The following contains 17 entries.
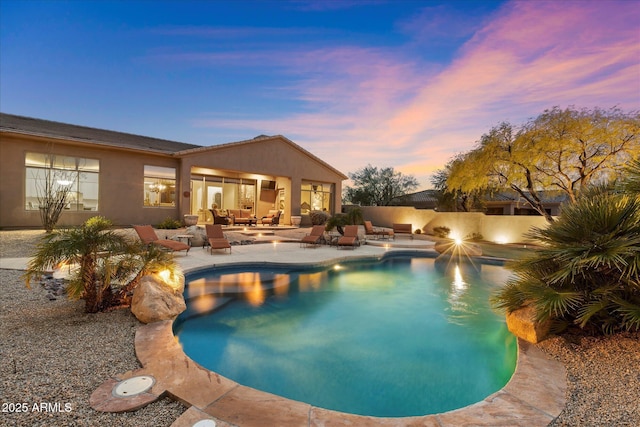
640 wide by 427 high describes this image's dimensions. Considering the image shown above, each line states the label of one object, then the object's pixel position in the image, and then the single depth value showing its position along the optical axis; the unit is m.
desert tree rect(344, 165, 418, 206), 32.53
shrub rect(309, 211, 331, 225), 20.31
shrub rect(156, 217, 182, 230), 14.75
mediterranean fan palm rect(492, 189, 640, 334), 3.33
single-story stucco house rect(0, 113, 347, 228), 12.70
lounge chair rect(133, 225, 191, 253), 9.12
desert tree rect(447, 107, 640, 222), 14.07
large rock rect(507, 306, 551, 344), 3.86
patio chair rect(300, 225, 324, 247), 12.39
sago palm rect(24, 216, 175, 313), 4.27
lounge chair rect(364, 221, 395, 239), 15.95
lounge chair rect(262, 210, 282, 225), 19.02
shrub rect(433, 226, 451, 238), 18.95
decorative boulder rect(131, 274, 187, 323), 4.38
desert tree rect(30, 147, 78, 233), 11.48
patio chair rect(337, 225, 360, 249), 12.80
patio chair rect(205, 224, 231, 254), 10.39
